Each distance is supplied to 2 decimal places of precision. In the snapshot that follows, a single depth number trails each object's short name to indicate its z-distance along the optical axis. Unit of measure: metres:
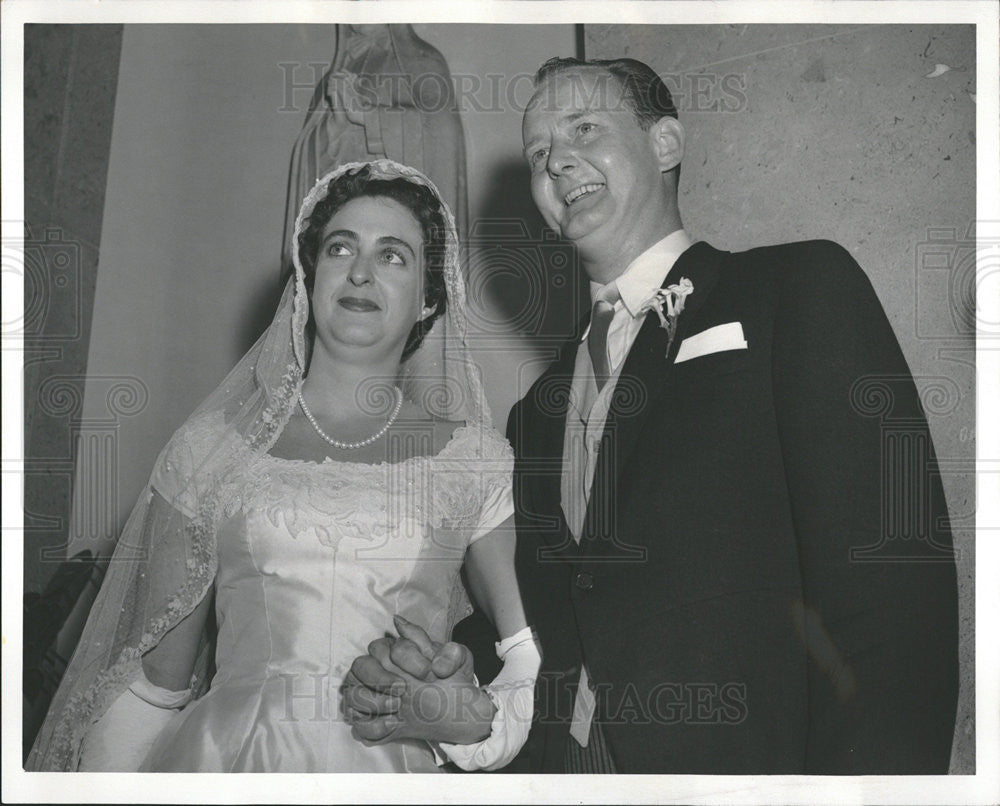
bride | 2.46
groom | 2.38
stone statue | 2.70
